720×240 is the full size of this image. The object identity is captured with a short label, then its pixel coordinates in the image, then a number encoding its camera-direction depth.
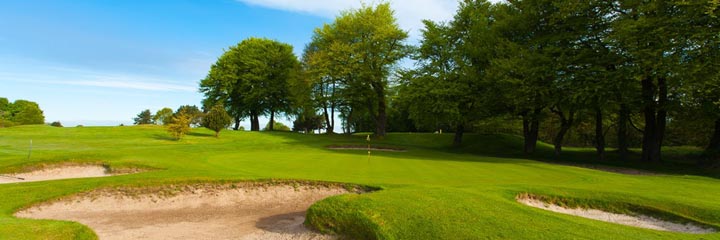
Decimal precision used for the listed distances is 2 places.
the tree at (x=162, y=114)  113.97
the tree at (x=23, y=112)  76.94
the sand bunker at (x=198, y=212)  9.41
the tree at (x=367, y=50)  45.12
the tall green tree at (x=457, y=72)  33.66
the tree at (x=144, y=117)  144.06
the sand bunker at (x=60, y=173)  16.20
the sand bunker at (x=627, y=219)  8.92
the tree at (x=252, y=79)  56.94
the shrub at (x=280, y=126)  110.34
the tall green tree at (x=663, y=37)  20.89
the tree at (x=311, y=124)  79.70
